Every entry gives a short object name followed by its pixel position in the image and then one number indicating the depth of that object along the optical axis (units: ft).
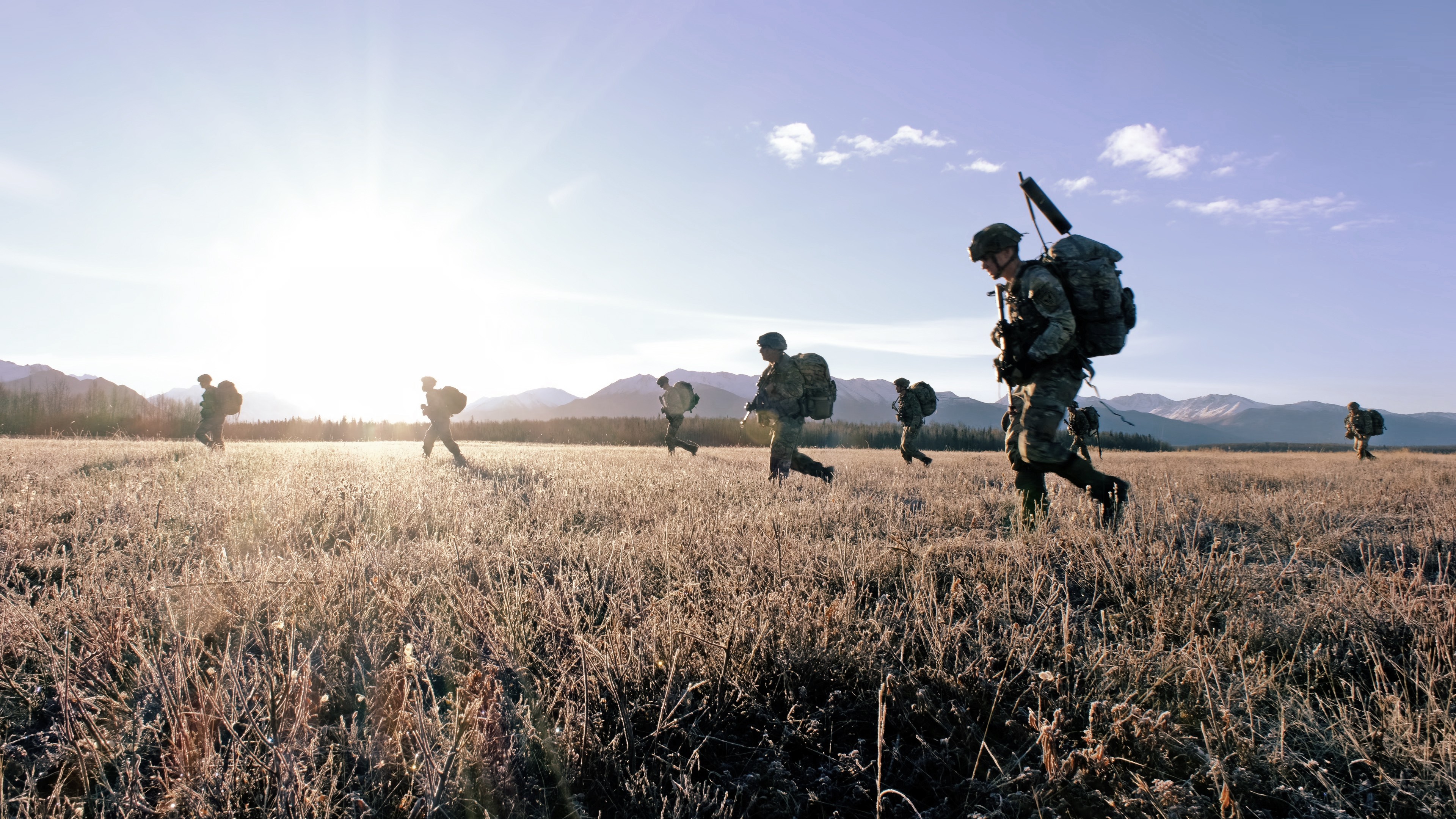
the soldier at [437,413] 40.65
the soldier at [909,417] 43.16
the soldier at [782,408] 28.89
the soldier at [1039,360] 14.10
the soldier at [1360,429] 63.67
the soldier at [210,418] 46.09
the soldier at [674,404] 48.98
